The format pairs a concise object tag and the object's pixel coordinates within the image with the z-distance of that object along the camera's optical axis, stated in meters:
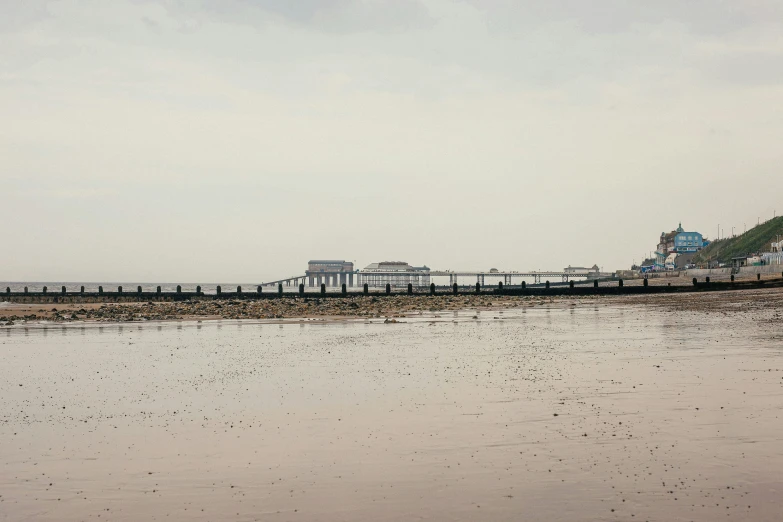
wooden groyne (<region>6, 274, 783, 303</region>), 67.88
